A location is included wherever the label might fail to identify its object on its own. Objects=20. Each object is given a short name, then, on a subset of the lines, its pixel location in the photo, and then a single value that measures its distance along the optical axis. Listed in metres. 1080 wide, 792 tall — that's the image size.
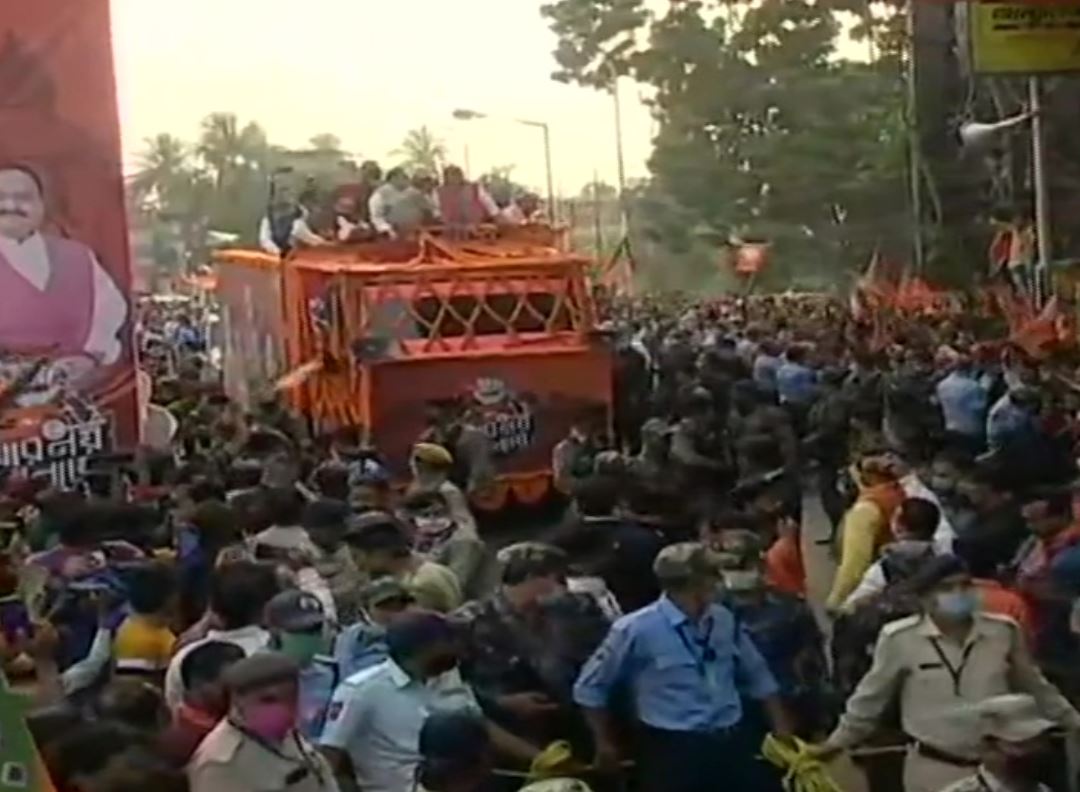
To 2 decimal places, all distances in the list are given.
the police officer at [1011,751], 5.90
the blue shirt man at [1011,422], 13.90
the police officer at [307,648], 7.03
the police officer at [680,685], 7.34
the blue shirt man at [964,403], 16.56
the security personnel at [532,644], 7.33
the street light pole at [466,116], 49.06
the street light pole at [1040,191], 29.12
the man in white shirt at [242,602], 7.10
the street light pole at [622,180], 57.69
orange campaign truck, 17.77
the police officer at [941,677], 7.07
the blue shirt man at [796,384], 19.00
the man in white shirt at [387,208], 19.58
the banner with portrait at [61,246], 13.60
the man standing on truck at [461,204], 19.84
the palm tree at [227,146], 110.25
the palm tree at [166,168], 109.75
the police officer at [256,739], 5.82
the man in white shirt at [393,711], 6.67
